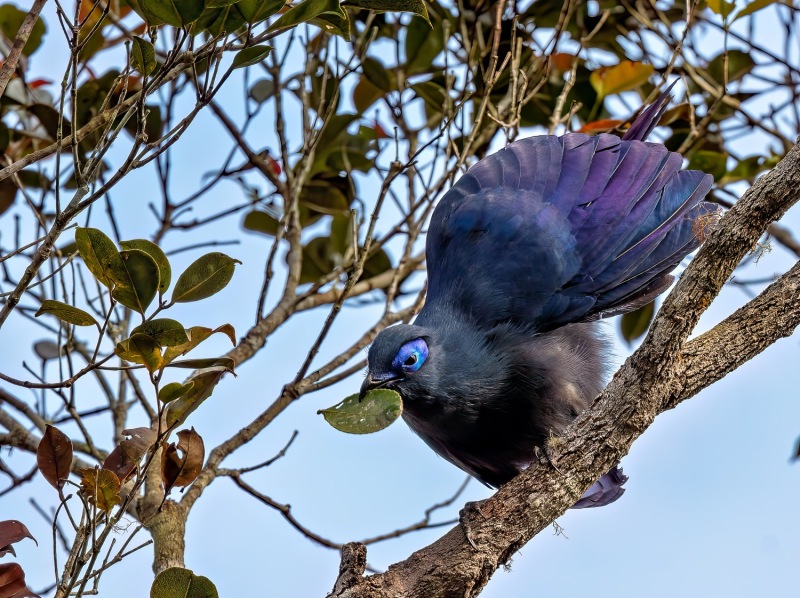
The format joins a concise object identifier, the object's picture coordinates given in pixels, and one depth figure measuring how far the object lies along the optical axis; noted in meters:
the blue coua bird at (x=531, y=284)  6.76
